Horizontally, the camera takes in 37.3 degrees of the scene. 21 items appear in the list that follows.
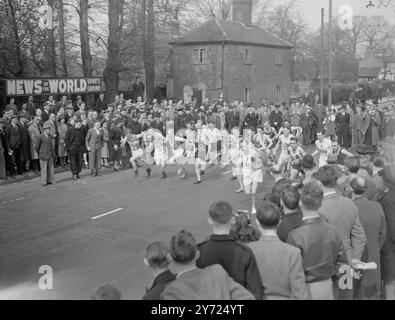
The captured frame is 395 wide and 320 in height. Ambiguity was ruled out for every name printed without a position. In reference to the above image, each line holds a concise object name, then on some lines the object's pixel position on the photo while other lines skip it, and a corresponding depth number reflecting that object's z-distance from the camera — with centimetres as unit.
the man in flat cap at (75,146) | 1702
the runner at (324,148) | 1405
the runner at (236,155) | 1508
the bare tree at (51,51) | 2884
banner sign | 2220
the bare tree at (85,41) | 3272
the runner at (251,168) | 1373
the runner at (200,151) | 1691
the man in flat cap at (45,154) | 1583
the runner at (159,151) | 1727
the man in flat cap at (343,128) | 2513
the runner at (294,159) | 1320
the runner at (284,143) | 1514
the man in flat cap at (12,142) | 1630
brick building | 4700
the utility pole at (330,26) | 3026
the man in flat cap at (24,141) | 1672
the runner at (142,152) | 1767
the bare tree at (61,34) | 3114
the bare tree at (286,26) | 6331
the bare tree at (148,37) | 3628
